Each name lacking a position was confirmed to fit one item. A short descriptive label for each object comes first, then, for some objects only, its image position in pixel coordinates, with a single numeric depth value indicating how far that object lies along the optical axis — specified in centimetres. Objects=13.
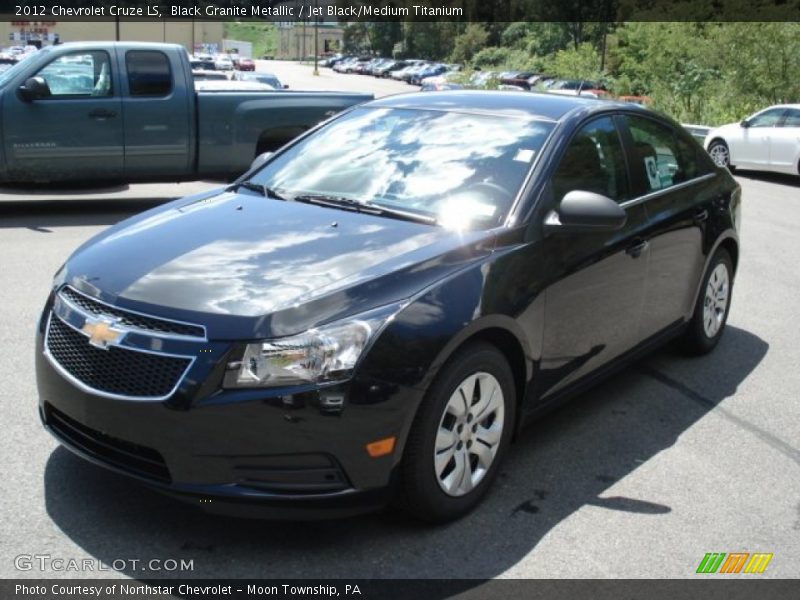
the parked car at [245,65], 6000
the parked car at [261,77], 2241
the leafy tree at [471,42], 8725
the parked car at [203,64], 3262
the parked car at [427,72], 7138
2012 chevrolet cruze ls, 320
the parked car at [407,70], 7618
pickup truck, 1033
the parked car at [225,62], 5139
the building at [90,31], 7769
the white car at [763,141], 1786
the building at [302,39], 13375
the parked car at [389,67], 8325
